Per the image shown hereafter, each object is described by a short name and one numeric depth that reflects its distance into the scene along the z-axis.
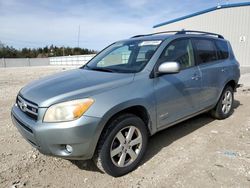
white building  13.70
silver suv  2.07
